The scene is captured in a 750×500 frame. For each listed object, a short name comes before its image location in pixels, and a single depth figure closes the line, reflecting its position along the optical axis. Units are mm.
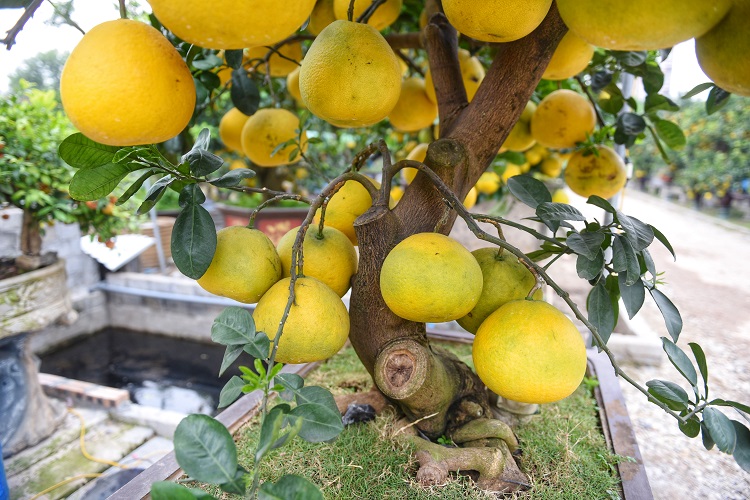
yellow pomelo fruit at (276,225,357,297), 866
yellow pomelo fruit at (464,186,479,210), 1399
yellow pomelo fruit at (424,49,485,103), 1288
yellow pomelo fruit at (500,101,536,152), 1314
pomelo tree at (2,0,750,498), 454
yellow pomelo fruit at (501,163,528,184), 1968
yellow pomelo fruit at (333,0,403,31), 957
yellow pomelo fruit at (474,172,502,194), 2303
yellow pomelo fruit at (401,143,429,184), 1255
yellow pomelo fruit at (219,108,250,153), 1334
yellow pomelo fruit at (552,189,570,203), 2423
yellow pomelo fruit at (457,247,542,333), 850
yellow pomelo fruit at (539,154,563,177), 2145
